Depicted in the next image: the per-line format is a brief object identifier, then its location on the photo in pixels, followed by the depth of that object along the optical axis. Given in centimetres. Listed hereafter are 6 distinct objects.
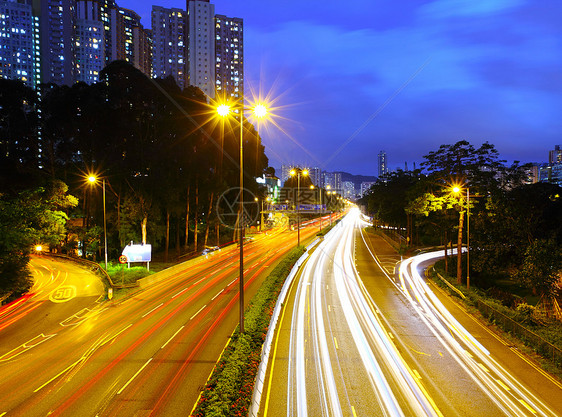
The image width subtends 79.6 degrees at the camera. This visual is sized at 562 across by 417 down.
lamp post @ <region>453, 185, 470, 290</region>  2624
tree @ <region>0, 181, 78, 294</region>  2467
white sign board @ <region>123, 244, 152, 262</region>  3309
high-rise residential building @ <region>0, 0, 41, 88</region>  12294
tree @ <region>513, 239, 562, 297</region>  2198
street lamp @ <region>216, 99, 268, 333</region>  1373
